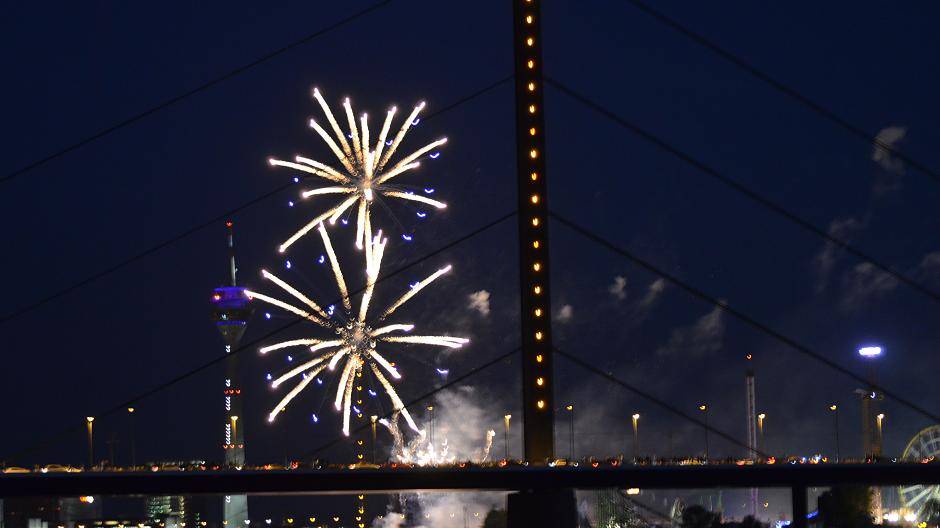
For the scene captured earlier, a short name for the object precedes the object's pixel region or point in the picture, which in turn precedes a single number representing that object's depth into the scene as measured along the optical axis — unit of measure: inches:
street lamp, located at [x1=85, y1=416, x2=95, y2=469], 3256.2
